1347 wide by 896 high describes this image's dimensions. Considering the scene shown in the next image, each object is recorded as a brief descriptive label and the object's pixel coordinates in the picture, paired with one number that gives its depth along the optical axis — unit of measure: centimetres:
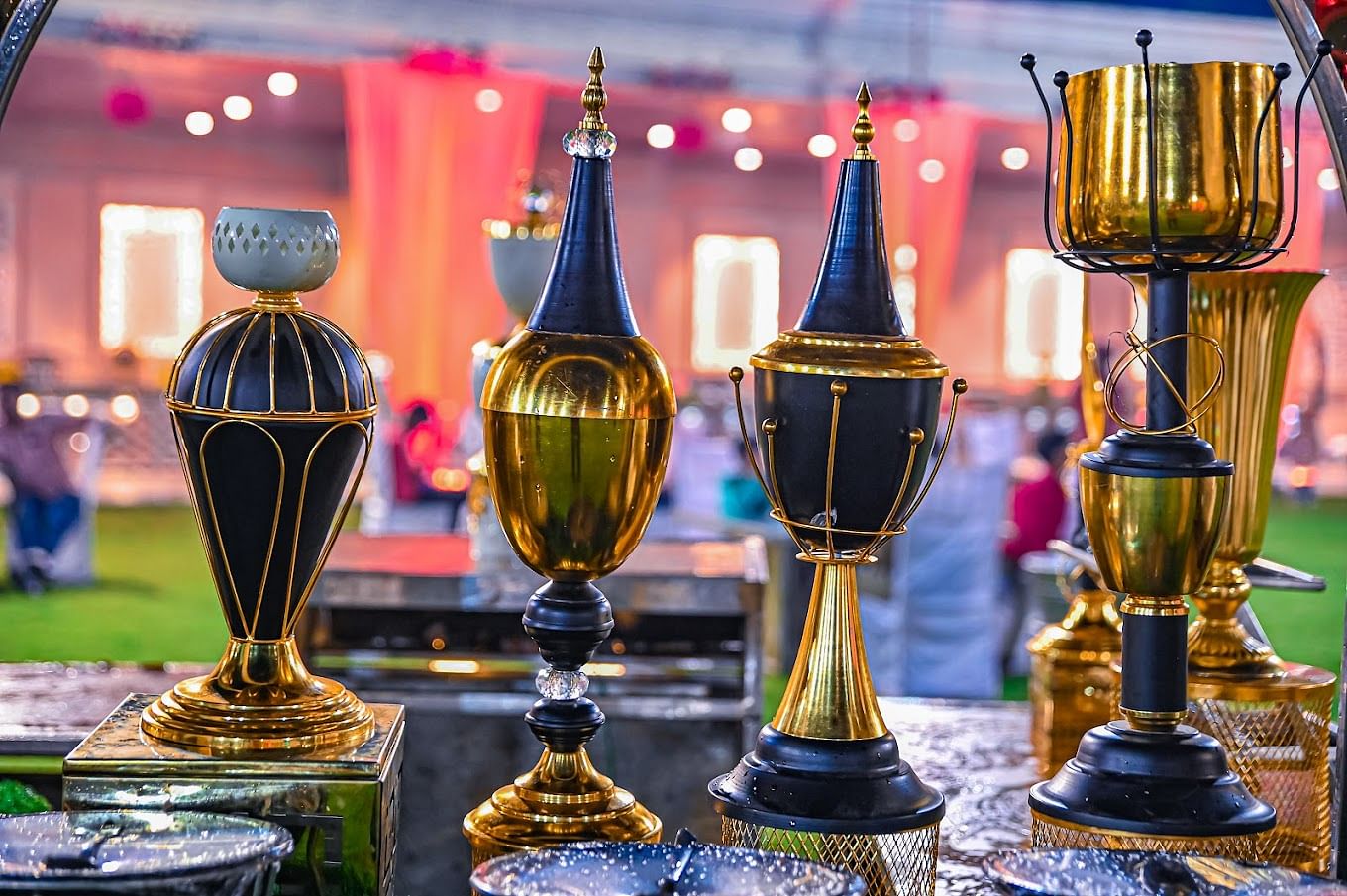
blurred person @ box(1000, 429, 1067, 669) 1259
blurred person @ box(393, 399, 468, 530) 1318
